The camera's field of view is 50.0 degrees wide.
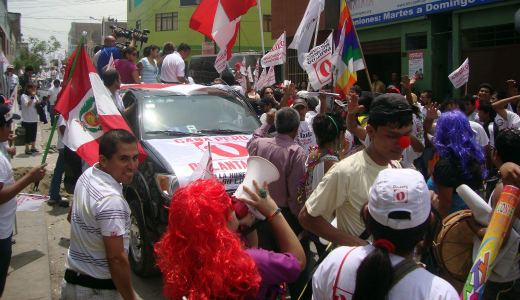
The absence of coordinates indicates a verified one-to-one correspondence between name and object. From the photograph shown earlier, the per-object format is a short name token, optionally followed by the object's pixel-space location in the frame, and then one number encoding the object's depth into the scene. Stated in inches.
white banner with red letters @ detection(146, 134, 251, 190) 218.4
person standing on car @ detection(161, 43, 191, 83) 430.0
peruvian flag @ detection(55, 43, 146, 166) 177.8
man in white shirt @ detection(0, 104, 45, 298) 154.6
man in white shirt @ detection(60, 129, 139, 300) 117.6
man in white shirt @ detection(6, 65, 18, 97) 465.5
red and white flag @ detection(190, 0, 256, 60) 365.7
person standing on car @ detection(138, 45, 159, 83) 450.6
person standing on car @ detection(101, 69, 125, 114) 267.6
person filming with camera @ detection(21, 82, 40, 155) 571.8
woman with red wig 89.4
